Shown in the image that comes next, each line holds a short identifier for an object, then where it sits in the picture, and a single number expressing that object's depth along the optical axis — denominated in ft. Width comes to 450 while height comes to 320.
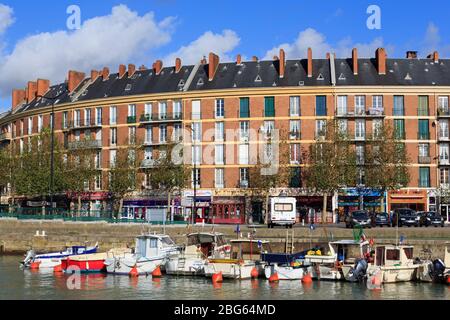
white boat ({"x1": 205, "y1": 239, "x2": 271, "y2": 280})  115.55
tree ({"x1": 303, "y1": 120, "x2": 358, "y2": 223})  200.44
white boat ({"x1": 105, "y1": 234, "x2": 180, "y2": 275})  124.47
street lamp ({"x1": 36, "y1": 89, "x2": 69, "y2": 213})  258.06
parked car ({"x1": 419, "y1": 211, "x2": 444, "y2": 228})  172.35
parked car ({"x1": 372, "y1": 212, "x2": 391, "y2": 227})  170.81
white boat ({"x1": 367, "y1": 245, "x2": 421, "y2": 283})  109.50
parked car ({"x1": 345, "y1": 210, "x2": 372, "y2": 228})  161.44
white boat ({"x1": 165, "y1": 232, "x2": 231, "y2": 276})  121.49
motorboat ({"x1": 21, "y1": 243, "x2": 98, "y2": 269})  133.49
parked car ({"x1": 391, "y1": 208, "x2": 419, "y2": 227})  169.27
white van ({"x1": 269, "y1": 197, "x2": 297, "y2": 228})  173.99
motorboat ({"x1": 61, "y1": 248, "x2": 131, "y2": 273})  128.76
